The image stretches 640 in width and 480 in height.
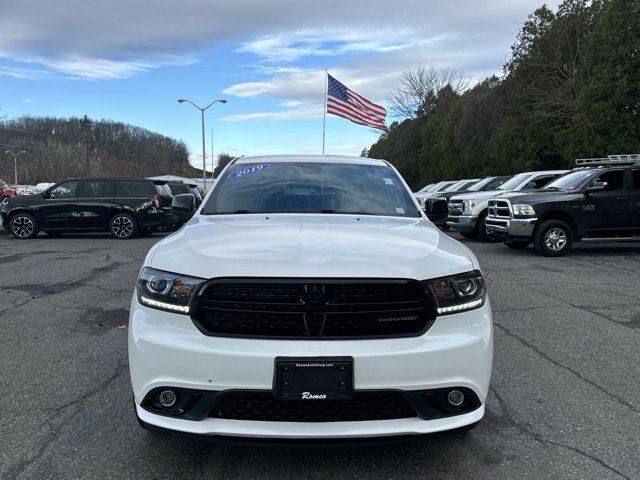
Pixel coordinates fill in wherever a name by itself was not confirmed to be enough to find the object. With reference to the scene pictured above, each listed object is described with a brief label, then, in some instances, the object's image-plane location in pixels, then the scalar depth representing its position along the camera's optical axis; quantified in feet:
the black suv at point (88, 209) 50.16
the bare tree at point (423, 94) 191.31
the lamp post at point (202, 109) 154.48
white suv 8.13
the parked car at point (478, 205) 45.62
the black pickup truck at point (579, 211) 36.52
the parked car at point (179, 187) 78.12
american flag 83.87
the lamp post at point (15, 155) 283.38
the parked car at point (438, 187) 78.45
